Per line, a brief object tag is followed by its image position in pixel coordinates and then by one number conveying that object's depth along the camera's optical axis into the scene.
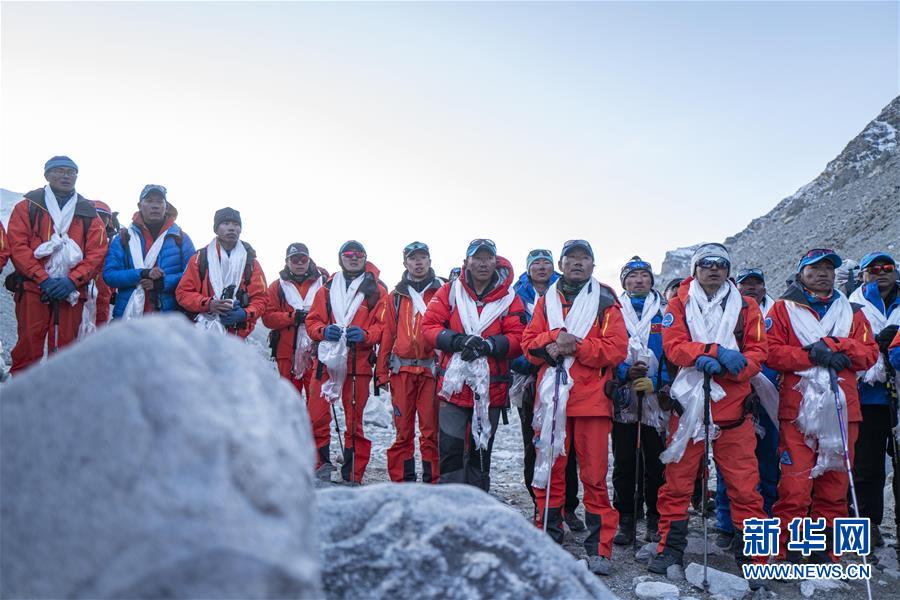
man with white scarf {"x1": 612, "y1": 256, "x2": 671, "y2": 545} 6.96
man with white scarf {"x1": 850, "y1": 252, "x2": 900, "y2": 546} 6.98
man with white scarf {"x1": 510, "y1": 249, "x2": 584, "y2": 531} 7.40
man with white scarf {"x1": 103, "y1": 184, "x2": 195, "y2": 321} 7.17
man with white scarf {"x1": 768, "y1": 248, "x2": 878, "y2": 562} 6.15
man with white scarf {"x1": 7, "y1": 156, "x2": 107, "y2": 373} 6.85
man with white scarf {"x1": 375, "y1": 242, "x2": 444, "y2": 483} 7.41
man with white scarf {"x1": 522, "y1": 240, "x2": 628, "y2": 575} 6.00
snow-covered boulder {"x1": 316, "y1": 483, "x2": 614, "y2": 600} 2.18
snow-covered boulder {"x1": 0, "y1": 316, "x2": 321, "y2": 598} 1.47
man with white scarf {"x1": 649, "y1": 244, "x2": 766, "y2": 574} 5.81
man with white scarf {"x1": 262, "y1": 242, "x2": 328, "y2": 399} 9.09
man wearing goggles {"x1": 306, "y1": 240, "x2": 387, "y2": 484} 7.95
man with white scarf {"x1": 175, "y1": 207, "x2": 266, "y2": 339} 7.13
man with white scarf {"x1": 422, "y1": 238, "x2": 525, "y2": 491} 6.64
